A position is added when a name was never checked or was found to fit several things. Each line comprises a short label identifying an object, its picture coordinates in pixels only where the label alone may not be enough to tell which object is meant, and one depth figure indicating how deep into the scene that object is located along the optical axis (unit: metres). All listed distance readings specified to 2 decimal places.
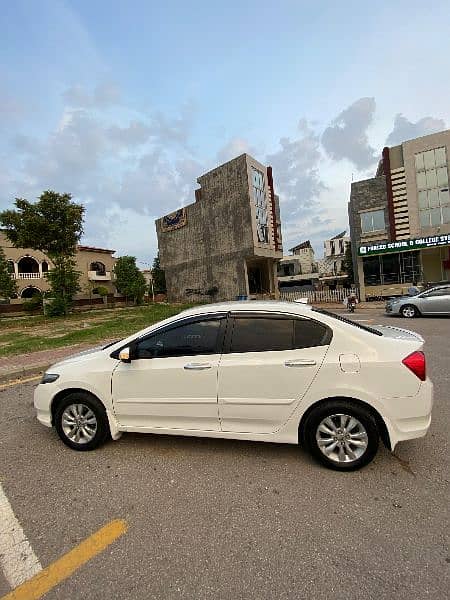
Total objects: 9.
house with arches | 36.34
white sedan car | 2.77
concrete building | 26.34
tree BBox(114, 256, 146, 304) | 37.97
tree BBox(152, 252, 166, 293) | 53.80
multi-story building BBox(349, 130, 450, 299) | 22.86
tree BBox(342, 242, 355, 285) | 44.21
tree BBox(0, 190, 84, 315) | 20.94
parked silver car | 12.05
